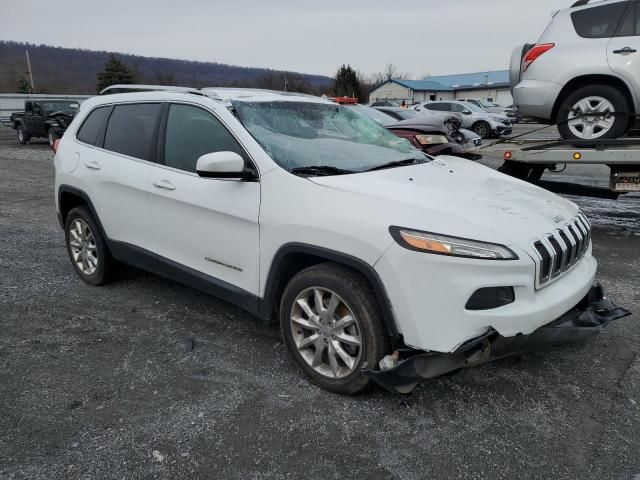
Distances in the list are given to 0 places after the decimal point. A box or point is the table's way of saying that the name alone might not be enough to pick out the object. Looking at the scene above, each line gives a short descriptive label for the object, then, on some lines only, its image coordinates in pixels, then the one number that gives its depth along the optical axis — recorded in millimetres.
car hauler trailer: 5703
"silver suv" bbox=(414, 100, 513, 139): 21250
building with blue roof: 63156
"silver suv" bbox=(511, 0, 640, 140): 6102
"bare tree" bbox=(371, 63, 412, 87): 110531
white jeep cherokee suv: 2521
